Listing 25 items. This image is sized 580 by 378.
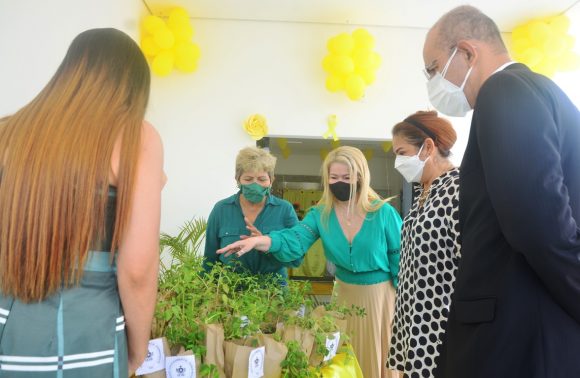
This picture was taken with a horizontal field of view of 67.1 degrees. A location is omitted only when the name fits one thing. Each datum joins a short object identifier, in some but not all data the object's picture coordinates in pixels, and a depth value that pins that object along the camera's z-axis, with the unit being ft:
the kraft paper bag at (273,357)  3.93
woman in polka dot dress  4.65
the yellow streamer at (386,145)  14.43
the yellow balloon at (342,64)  12.48
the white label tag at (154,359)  3.70
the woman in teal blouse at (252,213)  7.68
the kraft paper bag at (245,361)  3.77
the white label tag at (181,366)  3.71
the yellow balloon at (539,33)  12.41
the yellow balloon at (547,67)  12.37
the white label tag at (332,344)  4.56
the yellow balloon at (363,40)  12.46
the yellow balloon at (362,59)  12.51
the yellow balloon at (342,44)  12.43
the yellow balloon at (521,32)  13.06
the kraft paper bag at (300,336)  4.33
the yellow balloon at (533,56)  12.52
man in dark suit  2.67
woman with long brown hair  2.69
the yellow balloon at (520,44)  12.95
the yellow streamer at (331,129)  13.38
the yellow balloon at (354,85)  12.64
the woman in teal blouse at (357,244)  7.23
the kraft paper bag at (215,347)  3.83
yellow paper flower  13.16
